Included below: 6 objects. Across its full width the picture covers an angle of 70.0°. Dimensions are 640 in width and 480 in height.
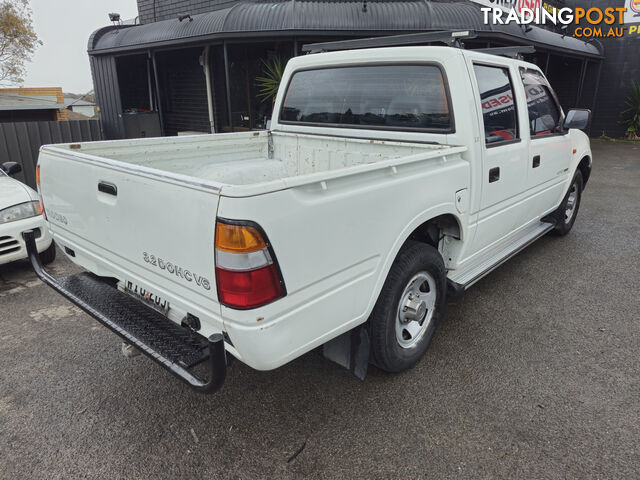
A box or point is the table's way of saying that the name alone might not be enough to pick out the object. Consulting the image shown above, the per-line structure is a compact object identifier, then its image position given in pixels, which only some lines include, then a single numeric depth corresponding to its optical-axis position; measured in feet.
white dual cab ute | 6.21
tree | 116.16
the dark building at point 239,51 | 29.45
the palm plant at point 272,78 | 31.04
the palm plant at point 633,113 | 47.70
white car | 14.29
